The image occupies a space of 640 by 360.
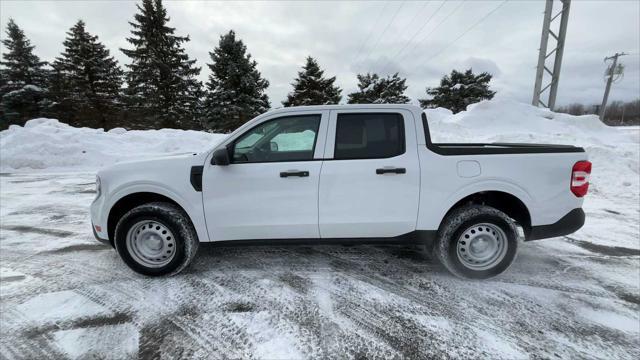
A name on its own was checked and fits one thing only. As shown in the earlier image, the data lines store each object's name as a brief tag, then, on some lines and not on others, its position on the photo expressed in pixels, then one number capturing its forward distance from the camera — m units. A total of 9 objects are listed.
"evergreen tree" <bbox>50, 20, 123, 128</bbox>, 30.14
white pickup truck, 2.94
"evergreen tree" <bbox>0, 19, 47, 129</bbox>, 28.56
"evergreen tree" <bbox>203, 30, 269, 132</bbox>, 28.39
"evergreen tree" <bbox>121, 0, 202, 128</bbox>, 29.53
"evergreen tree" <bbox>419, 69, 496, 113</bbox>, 37.09
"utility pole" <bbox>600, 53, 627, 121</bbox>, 25.08
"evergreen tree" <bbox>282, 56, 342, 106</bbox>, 33.00
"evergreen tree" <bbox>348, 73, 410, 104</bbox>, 36.78
